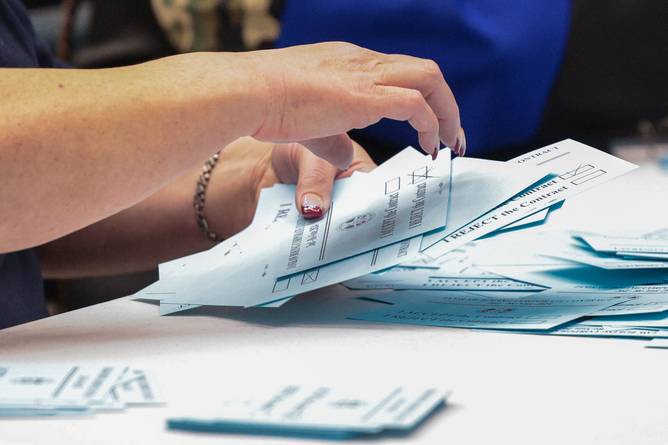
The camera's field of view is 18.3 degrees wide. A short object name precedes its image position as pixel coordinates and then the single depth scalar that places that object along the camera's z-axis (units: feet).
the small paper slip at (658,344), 4.19
